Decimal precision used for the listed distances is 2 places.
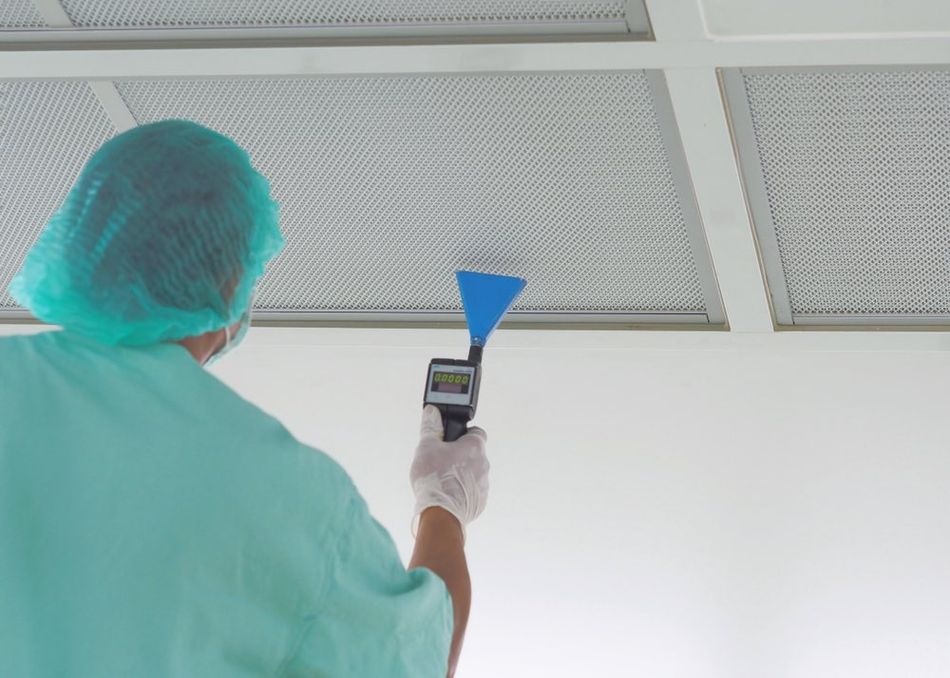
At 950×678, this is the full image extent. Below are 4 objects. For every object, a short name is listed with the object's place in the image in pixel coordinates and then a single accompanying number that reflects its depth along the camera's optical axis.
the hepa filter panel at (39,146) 2.86
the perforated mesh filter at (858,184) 2.68
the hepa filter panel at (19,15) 2.73
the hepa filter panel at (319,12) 2.64
